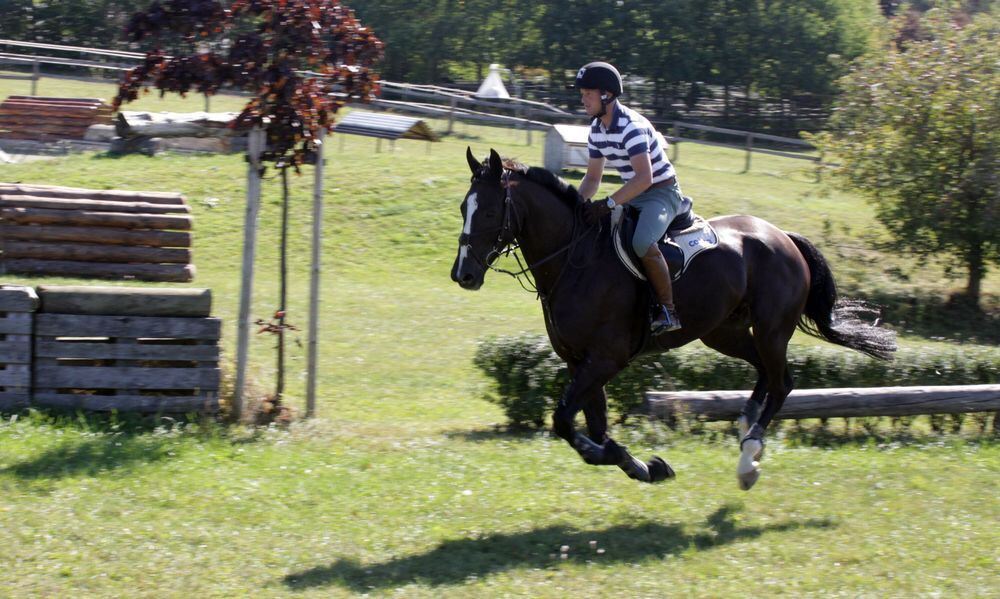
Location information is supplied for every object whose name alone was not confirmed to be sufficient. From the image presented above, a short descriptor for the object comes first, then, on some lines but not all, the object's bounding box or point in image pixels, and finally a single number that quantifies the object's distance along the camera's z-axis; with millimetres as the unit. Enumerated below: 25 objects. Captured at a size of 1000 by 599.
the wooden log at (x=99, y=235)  27828
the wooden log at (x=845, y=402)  18578
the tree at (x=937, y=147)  38344
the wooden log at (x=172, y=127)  44187
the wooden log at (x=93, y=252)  27734
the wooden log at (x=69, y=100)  50281
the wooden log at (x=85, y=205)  27984
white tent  77500
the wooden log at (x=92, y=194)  28734
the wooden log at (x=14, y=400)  16859
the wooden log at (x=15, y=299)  16812
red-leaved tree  17172
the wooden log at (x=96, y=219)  27859
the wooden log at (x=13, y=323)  16828
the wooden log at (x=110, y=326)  17000
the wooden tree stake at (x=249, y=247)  17937
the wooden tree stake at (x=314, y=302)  19234
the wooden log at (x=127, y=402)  17094
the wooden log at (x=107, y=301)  17047
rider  14461
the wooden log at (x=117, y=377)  17047
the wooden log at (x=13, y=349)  16812
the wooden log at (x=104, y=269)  27705
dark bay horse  14164
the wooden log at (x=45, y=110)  48844
